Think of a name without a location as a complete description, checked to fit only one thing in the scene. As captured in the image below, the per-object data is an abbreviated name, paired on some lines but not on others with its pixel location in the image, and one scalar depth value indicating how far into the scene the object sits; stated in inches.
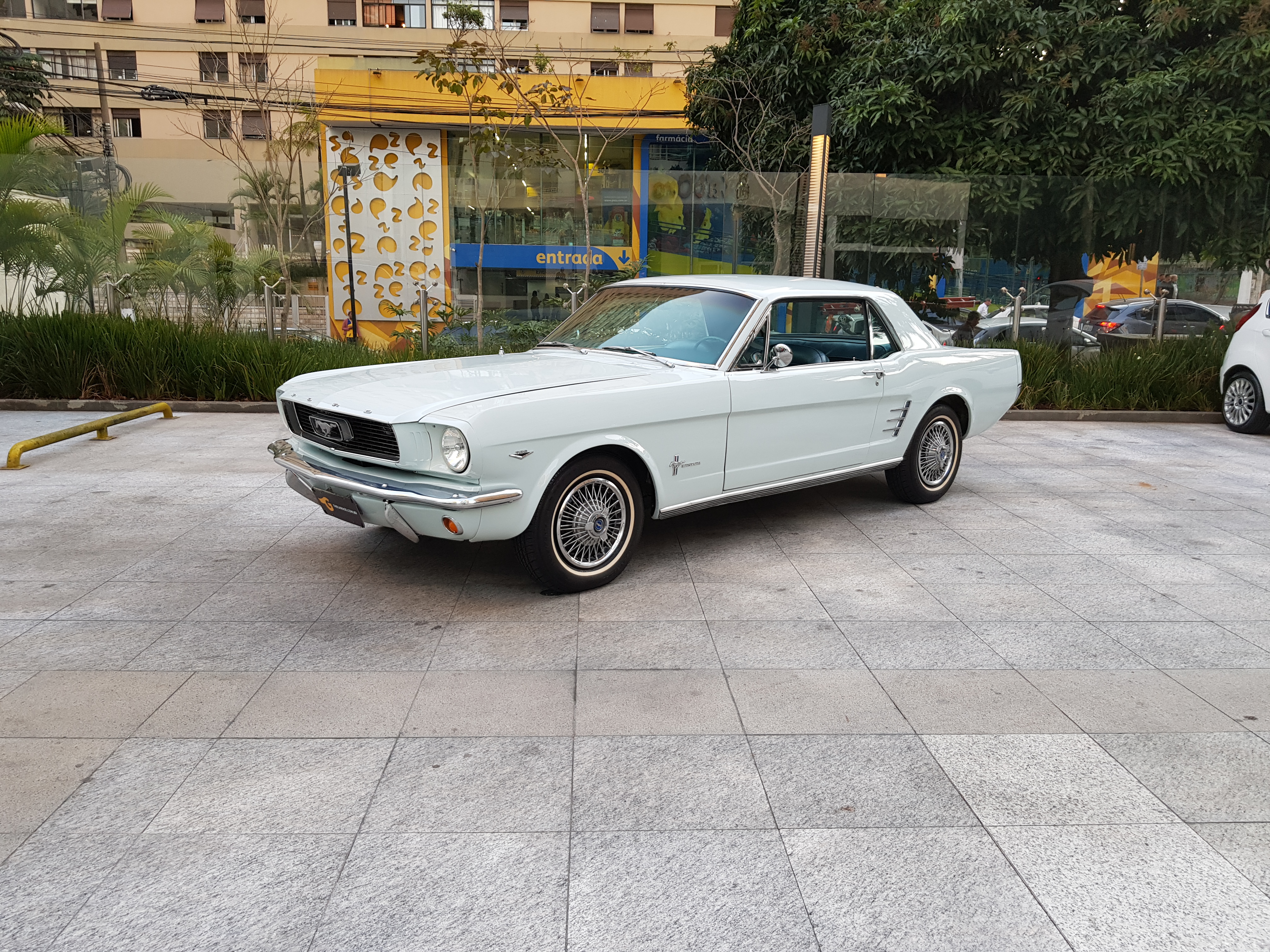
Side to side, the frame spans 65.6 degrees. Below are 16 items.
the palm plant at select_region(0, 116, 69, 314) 461.7
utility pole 1166.3
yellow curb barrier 287.7
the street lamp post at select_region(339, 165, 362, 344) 698.8
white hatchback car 405.4
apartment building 1414.9
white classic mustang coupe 177.8
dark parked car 508.7
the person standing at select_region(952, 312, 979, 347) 523.8
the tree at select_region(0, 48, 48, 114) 1150.3
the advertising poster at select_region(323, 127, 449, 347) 763.4
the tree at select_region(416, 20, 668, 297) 579.2
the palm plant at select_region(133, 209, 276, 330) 499.8
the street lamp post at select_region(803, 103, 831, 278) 380.5
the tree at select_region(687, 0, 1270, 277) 470.3
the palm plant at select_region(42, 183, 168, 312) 485.7
